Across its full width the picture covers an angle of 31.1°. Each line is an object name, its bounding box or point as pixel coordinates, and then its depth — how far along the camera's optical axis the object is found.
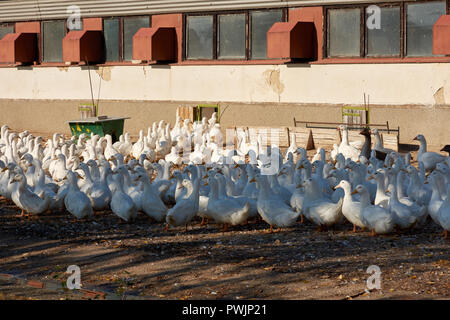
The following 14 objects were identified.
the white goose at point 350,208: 11.77
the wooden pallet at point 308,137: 20.12
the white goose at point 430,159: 16.98
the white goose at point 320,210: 11.99
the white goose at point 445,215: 11.30
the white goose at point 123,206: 12.93
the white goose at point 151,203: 12.99
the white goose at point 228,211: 12.33
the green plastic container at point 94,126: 22.47
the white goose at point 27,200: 13.62
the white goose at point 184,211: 12.23
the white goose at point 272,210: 11.96
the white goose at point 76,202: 13.16
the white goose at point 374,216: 11.49
